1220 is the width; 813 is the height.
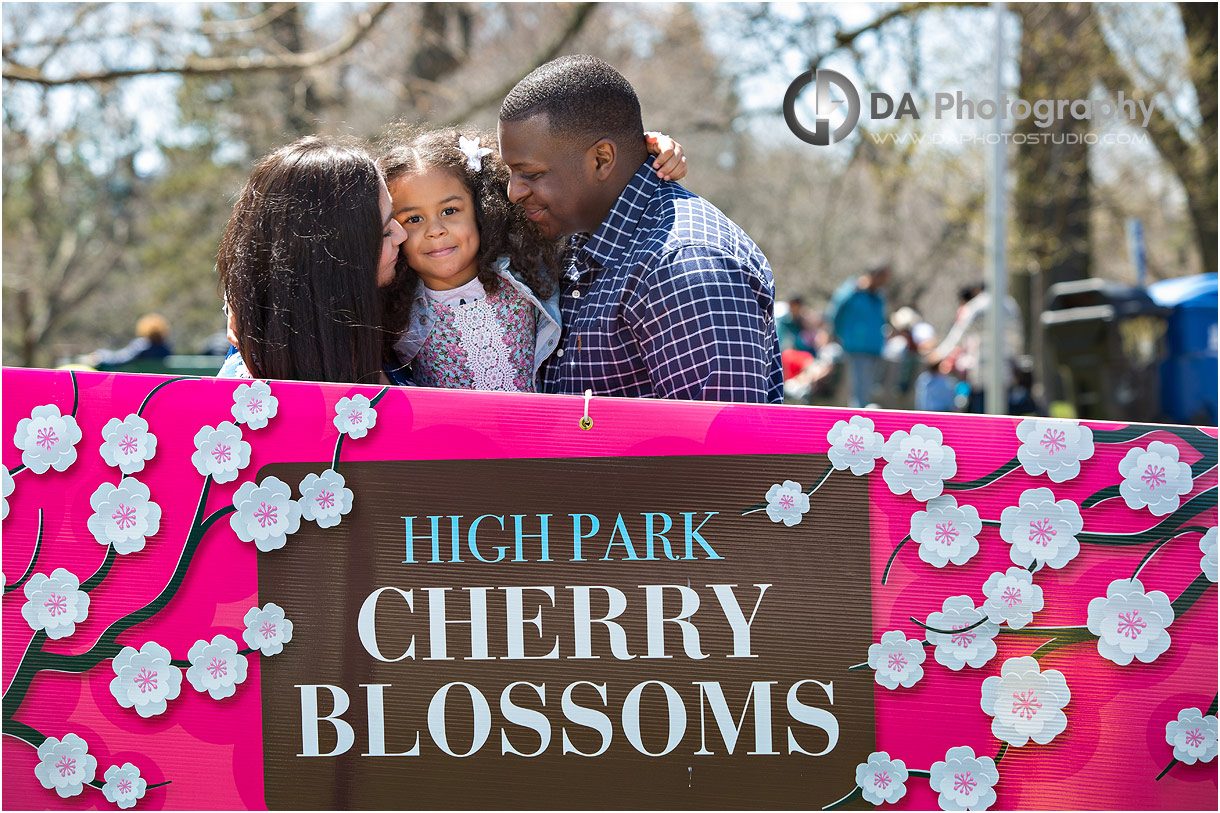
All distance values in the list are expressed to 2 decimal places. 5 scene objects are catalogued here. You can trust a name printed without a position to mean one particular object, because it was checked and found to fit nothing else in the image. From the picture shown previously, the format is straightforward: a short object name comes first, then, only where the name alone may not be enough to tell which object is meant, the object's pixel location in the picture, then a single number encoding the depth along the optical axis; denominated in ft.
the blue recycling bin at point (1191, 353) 32.22
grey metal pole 31.74
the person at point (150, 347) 34.53
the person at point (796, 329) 44.70
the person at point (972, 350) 34.98
